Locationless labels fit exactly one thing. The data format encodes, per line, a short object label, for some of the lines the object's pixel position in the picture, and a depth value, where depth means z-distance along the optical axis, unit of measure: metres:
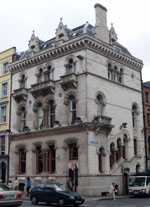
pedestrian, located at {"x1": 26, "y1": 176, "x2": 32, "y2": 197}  29.75
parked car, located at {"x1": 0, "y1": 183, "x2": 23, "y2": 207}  14.70
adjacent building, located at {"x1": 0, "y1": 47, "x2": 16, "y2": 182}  35.53
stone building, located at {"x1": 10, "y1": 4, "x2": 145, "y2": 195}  28.87
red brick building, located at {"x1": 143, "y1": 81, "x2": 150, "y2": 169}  35.78
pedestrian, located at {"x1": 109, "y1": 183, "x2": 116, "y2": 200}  26.07
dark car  20.26
